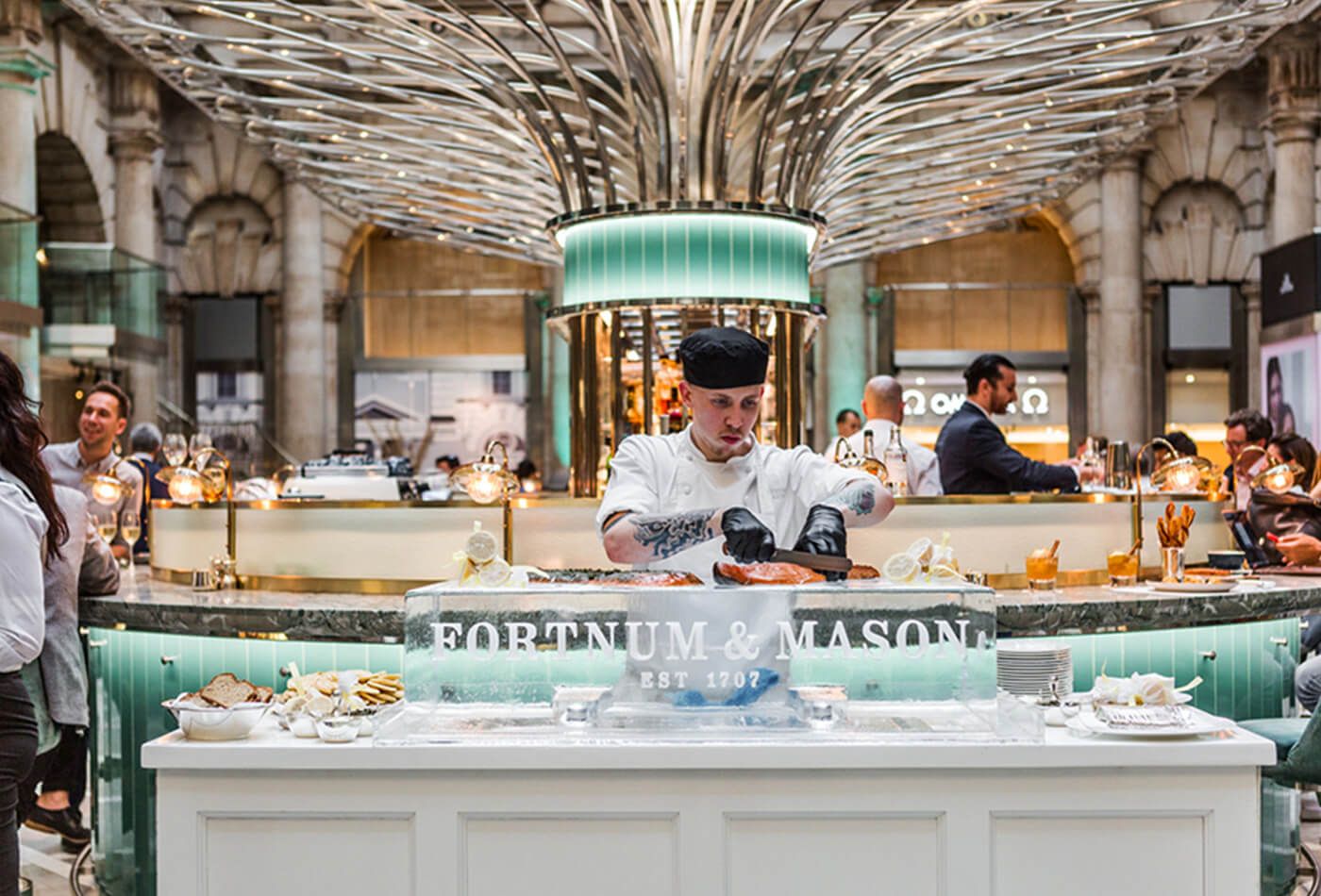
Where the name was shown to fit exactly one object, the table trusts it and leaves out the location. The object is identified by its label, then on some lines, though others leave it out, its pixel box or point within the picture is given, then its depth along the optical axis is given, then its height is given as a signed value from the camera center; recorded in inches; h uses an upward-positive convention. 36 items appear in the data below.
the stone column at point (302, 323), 751.7 +59.9
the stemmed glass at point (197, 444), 247.8 -0.3
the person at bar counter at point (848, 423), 452.0 +4.1
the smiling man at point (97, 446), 276.8 -0.5
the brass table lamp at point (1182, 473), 242.7 -6.6
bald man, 295.7 +2.4
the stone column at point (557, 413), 773.9 +13.7
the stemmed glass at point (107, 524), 247.9 -13.5
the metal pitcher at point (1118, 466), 251.8 -5.5
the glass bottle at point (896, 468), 246.8 -5.4
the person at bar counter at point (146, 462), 324.3 -4.3
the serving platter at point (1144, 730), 113.2 -22.6
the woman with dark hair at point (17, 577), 130.5 -11.6
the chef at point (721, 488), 124.3 -4.8
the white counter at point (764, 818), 110.4 -28.4
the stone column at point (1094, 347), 754.8 +44.2
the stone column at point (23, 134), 543.8 +115.8
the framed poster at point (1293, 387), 553.9 +17.6
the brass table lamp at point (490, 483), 220.5 -6.4
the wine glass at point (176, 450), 252.7 -1.2
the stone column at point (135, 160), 703.1 +133.6
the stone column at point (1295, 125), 662.5 +136.9
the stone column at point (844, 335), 744.3 +50.4
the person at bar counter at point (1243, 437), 314.3 -1.0
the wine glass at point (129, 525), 252.8 -13.9
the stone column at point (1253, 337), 754.8 +48.5
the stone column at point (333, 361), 784.3 +42.5
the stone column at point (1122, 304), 725.3 +62.9
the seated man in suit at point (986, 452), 252.8 -2.9
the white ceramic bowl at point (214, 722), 115.4 -21.6
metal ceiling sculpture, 275.3 +77.7
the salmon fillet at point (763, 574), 114.6 -10.6
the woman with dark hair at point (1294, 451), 314.5 -4.0
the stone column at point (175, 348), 781.3 +49.6
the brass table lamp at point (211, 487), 229.9 -7.1
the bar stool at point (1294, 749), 150.3 -33.1
